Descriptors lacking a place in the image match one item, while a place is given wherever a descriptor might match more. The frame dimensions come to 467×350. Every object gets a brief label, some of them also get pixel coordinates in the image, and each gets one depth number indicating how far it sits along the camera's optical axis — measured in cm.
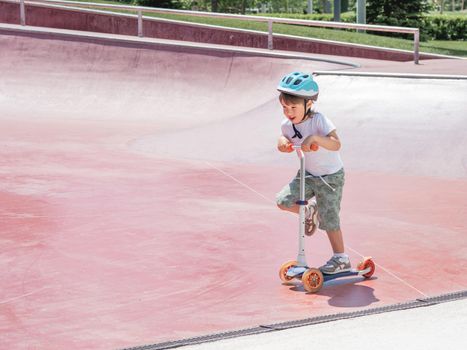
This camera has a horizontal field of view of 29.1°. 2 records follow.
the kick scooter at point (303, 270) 655
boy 652
